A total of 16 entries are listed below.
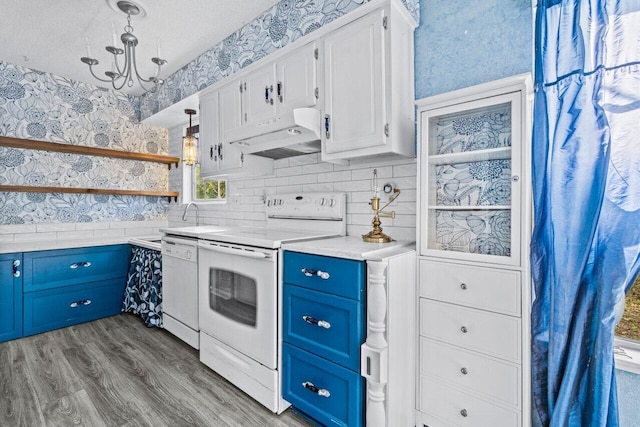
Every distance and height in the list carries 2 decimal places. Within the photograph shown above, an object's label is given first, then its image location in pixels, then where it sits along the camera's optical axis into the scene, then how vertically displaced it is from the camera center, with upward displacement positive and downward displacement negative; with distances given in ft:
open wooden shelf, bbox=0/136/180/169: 10.32 +2.22
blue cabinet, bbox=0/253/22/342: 9.15 -2.48
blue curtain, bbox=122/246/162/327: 9.95 -2.49
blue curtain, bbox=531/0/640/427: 3.95 +0.16
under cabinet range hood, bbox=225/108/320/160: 6.55 +1.75
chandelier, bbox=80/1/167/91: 6.86 +3.78
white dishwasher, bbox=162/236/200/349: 8.27 -2.14
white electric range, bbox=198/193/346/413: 6.01 -1.67
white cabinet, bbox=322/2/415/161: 5.61 +2.30
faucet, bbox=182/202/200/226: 12.77 -0.04
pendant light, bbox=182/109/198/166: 10.85 +2.05
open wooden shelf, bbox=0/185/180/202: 10.32 +0.75
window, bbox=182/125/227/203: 11.91 +0.95
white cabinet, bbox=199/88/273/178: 8.71 +2.11
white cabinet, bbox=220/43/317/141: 6.84 +2.82
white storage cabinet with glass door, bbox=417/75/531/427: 4.50 -0.70
